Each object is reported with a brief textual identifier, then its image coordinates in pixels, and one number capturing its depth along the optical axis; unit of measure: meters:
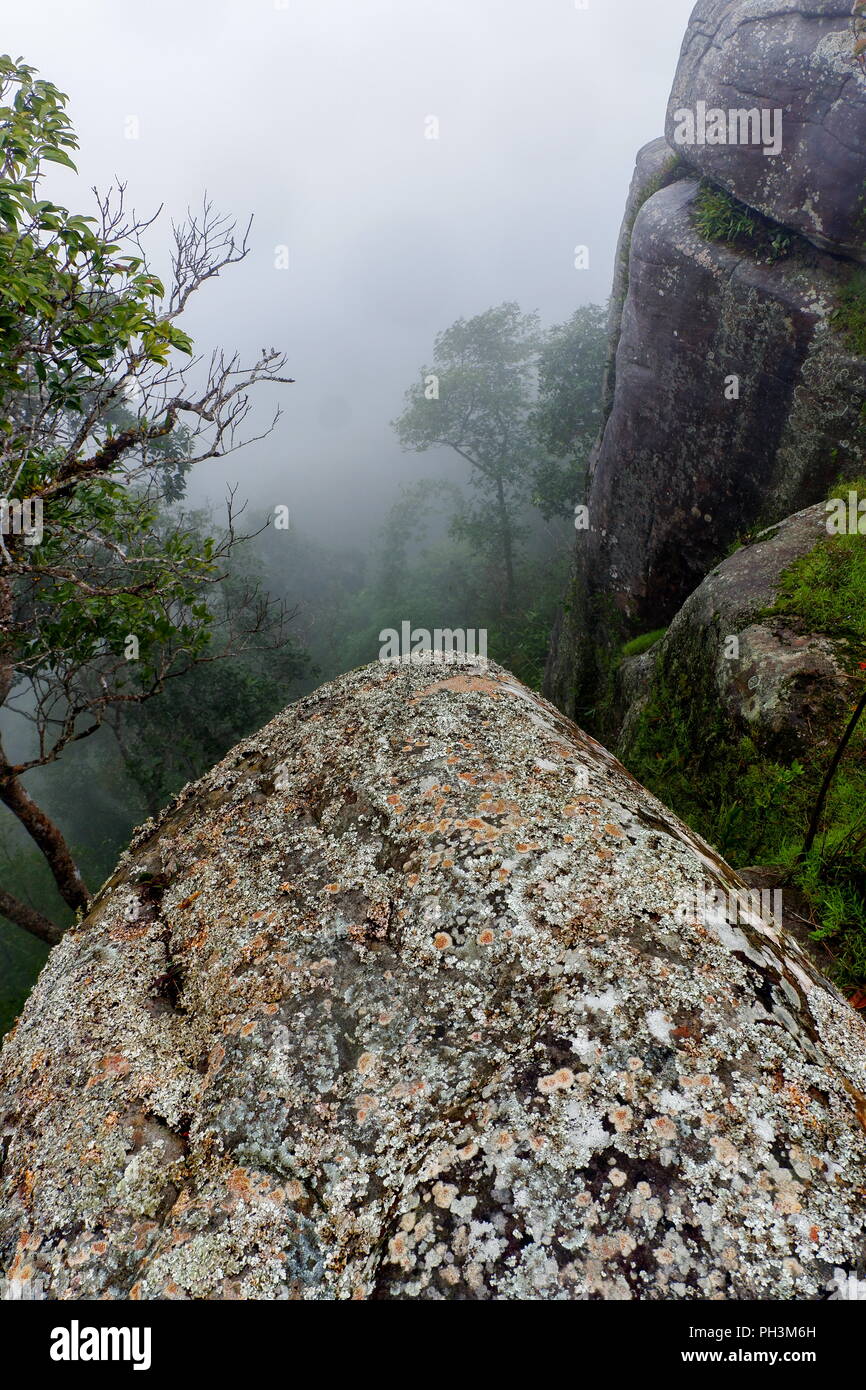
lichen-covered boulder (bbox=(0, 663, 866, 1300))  2.06
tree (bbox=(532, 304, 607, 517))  29.20
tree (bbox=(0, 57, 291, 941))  4.36
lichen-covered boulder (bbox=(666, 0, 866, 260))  11.62
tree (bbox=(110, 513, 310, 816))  21.61
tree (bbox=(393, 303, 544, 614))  36.00
